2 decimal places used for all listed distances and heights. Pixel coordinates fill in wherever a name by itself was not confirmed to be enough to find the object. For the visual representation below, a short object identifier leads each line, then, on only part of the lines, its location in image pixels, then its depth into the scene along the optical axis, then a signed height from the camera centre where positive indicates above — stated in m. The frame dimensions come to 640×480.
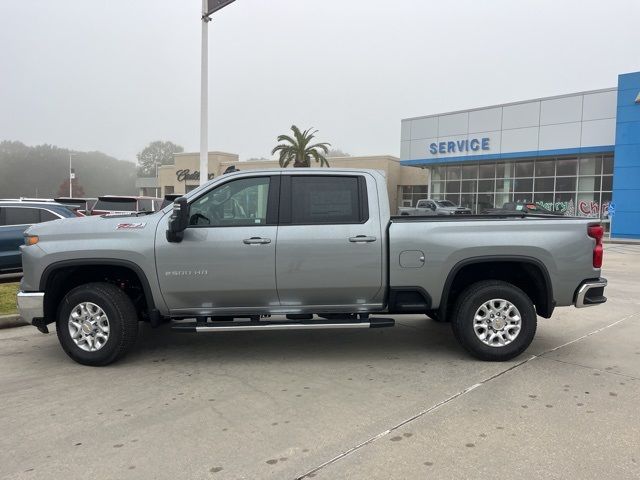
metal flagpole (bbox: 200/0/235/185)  13.76 +2.81
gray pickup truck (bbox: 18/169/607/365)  5.15 -0.55
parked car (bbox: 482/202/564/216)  25.32 +0.36
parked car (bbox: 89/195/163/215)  15.12 -0.04
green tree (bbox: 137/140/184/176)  127.44 +11.62
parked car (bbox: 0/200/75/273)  9.62 -0.36
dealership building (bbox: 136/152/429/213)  48.22 +3.84
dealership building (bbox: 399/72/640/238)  27.89 +3.65
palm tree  43.75 +4.90
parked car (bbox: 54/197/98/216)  11.73 -0.04
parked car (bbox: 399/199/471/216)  31.26 +0.40
